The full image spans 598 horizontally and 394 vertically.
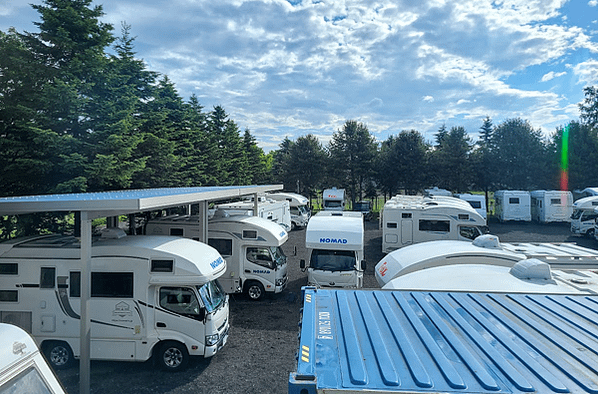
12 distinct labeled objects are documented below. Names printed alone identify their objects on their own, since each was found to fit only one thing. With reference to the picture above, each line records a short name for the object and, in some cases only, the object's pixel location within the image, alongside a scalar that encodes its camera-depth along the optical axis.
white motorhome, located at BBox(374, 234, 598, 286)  8.21
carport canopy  7.05
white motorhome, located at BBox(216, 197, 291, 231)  18.45
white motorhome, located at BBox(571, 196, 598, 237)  26.19
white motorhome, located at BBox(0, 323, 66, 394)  3.29
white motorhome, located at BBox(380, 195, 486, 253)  19.31
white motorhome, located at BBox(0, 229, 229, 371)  8.12
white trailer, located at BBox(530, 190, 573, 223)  32.50
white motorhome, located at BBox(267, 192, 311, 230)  30.56
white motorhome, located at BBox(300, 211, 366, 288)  12.17
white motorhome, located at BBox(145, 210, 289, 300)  13.16
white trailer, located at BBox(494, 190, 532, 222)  33.47
